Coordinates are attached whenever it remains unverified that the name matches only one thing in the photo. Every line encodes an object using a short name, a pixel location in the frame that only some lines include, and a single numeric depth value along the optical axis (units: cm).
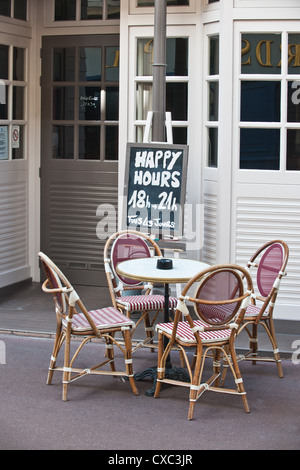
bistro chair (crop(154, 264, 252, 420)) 531
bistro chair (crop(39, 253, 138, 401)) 559
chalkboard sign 723
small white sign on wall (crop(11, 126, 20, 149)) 879
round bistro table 568
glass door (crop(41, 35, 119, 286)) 875
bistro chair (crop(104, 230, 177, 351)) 635
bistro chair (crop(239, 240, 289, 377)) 606
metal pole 728
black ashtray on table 600
